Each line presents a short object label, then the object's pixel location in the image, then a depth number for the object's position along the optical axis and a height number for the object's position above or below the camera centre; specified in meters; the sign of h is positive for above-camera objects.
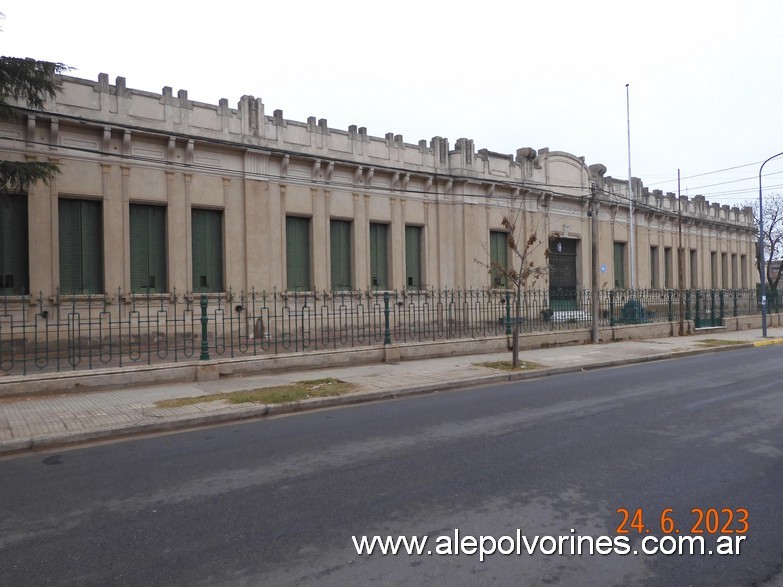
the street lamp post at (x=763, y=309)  25.82 -0.70
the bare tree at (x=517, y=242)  27.88 +2.77
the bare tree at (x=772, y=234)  52.44 +5.28
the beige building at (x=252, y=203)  17.47 +3.73
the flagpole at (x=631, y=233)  32.59 +3.61
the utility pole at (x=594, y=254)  20.56 +1.49
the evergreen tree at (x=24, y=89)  13.20 +5.11
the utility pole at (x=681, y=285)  25.41 +0.40
